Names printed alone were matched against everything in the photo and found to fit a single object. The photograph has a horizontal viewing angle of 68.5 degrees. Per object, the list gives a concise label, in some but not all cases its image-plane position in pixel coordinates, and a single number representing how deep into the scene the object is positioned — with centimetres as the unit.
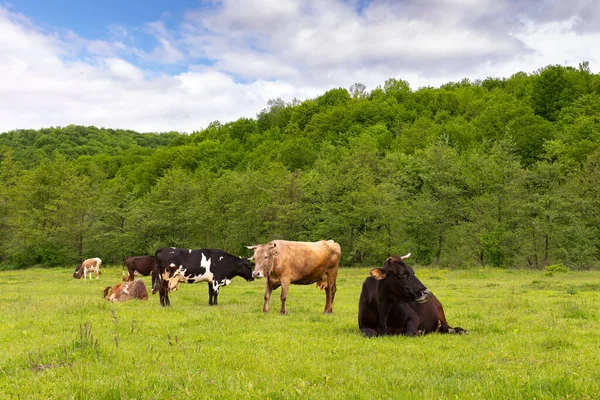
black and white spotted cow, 1728
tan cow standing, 1416
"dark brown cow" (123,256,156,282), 3441
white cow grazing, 3803
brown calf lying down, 1889
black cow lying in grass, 961
